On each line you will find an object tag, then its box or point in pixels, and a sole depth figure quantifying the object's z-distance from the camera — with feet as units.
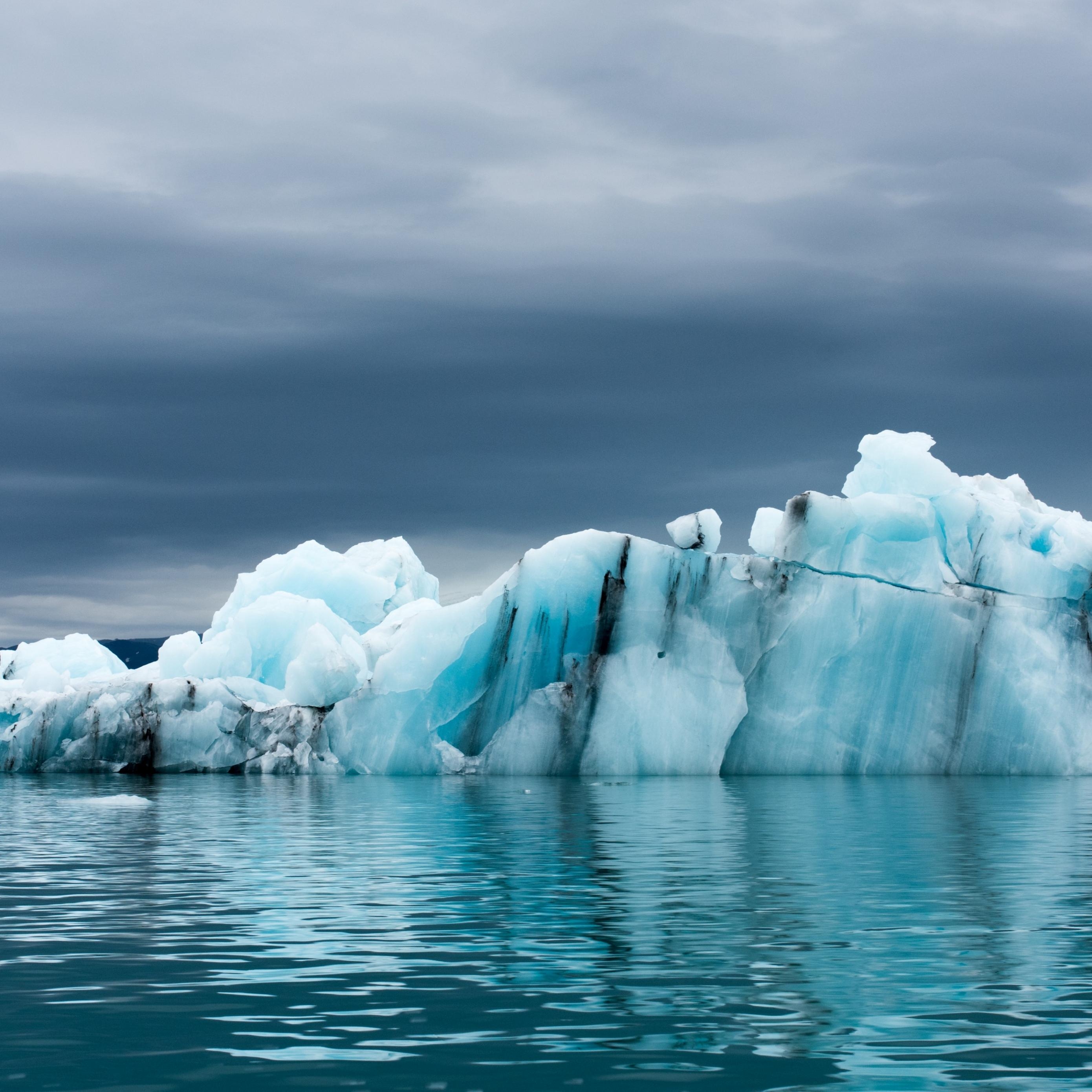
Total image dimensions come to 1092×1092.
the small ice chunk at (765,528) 124.67
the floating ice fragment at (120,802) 81.00
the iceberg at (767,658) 109.60
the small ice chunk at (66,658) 151.02
